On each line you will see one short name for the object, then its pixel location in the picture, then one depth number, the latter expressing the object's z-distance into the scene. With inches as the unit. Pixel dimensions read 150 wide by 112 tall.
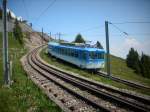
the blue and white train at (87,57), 584.5
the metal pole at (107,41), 583.6
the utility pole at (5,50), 358.2
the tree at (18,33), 1678.8
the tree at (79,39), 1614.1
